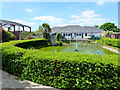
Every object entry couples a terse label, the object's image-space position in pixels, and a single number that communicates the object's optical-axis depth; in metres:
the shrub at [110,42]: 11.28
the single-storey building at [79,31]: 28.83
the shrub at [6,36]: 9.35
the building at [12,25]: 14.09
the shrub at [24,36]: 15.09
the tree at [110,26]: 56.86
